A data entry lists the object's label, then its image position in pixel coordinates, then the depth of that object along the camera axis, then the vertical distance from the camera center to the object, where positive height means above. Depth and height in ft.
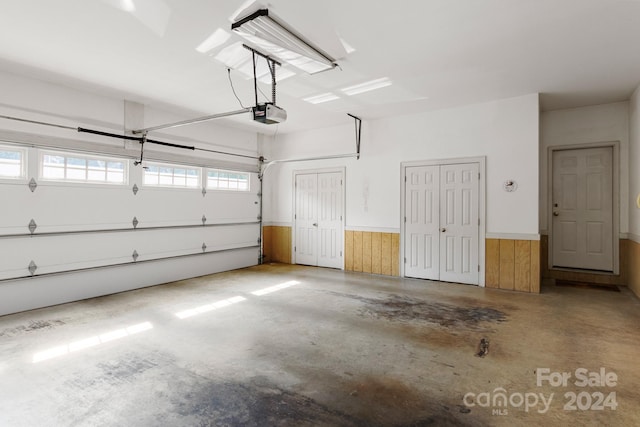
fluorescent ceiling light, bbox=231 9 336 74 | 9.64 +5.59
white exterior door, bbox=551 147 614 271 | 18.28 +0.48
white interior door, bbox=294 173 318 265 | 23.84 -0.29
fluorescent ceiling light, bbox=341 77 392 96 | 14.58 +5.88
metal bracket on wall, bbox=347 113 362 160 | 21.25 +5.35
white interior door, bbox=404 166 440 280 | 19.12 -0.34
